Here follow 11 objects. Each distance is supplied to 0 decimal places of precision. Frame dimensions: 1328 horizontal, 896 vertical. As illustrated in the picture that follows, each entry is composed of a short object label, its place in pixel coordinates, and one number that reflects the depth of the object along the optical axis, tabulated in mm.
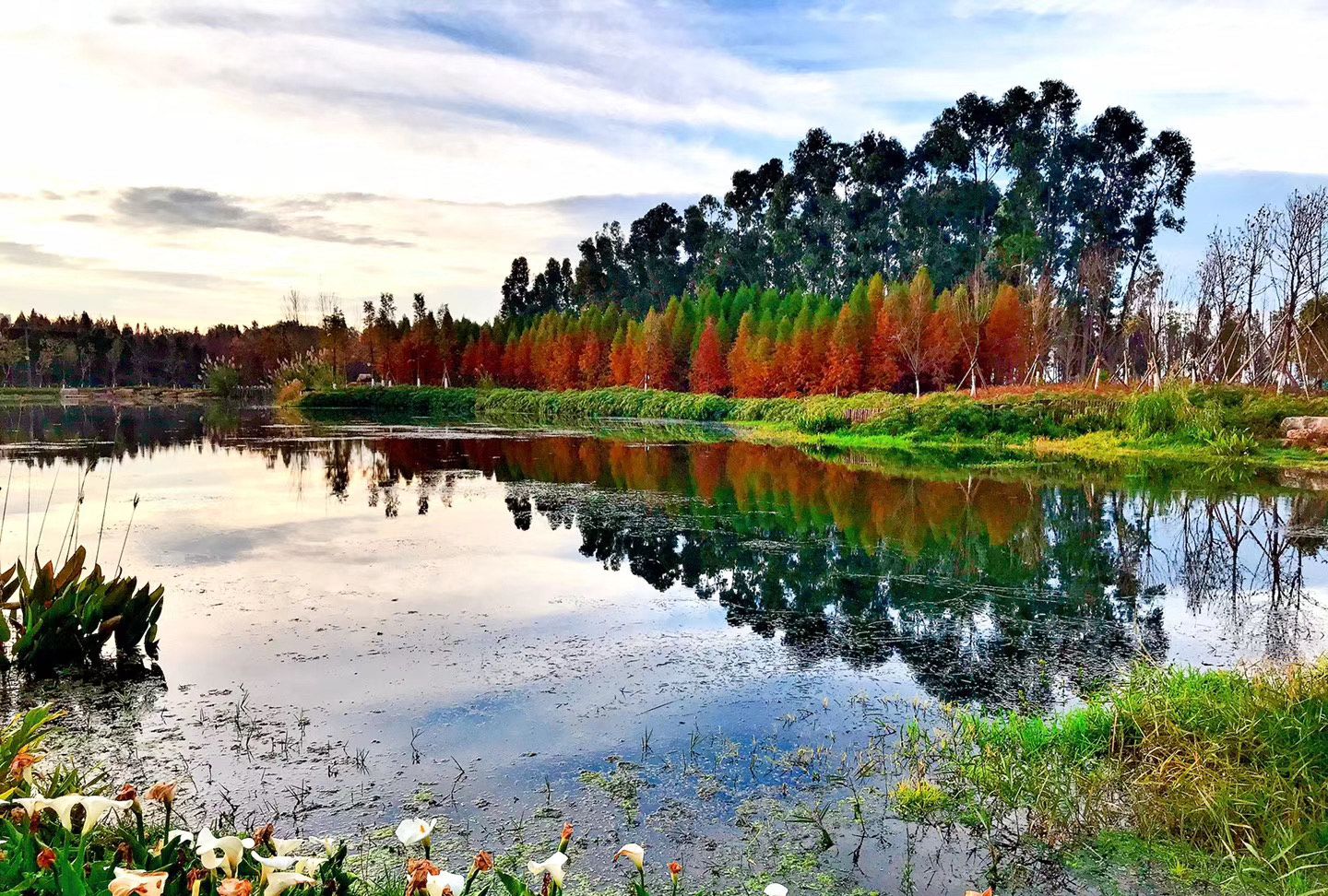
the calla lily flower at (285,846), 2566
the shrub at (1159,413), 20938
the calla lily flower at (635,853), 2410
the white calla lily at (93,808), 2475
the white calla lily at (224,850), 2293
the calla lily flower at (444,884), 2234
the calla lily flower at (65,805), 2479
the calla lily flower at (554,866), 2383
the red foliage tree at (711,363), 45500
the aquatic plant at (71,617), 5871
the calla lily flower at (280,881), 2279
